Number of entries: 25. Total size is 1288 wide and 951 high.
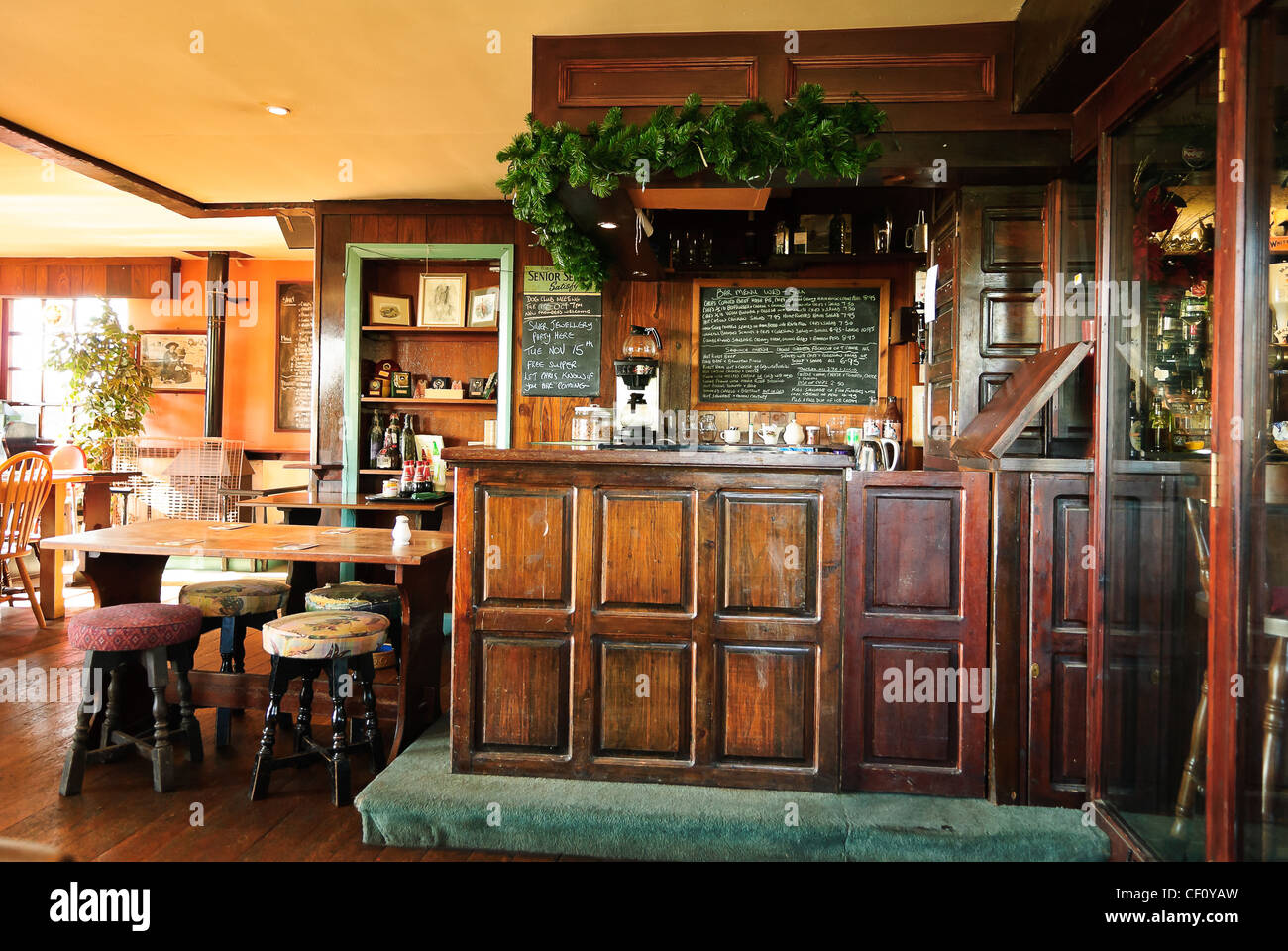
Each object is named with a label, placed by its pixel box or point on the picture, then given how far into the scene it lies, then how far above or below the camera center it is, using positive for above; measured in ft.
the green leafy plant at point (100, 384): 25.43 +2.90
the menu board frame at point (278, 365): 26.94 +3.72
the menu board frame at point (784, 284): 16.58 +3.09
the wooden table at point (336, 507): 17.31 -0.52
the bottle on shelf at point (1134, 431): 8.27 +0.58
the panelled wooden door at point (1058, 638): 8.93 -1.59
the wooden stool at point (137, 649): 9.68 -2.01
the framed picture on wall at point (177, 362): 28.19 +3.97
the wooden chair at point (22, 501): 16.90 -0.47
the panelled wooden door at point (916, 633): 9.09 -1.58
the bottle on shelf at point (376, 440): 19.35 +0.96
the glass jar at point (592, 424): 17.37 +1.25
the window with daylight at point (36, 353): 29.07 +4.43
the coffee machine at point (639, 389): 16.40 +1.92
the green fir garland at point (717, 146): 9.96 +4.09
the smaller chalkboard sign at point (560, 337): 17.85 +3.15
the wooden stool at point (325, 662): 9.51 -2.12
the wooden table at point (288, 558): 10.16 -1.15
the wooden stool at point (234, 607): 11.35 -1.74
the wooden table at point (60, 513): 18.26 -0.80
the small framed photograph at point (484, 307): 19.12 +4.02
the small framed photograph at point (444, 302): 19.44 +4.18
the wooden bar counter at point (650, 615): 9.14 -1.44
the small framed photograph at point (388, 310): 19.34 +3.97
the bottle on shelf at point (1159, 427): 7.82 +0.60
